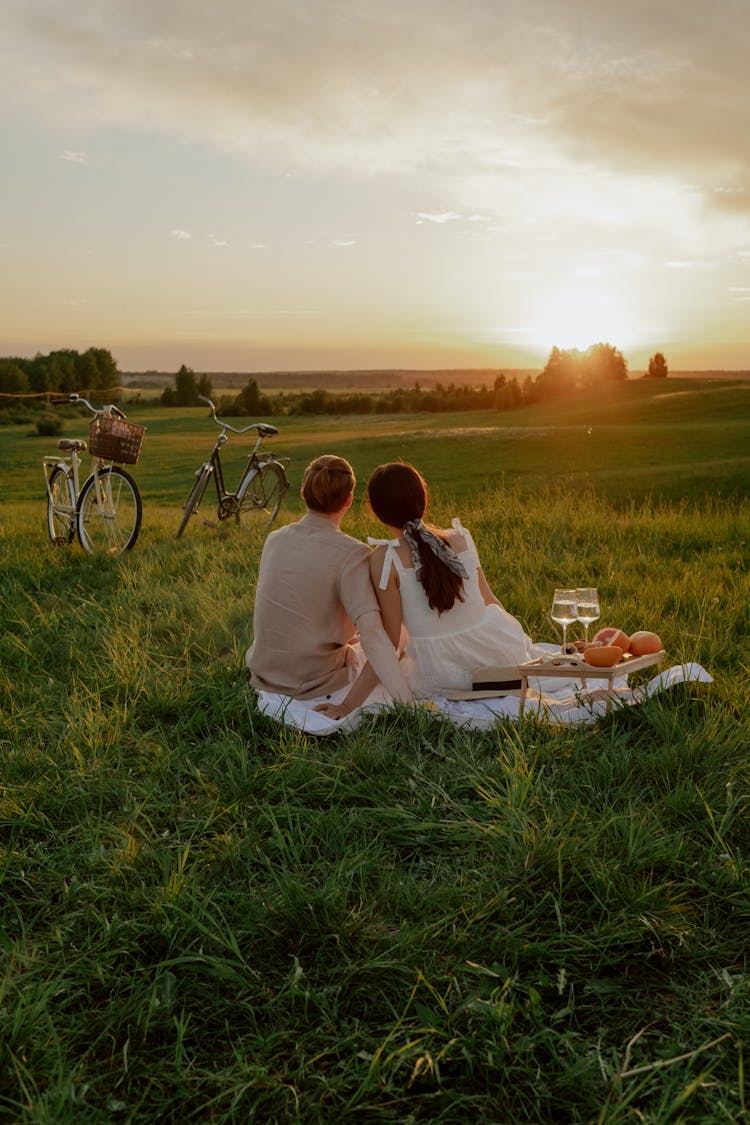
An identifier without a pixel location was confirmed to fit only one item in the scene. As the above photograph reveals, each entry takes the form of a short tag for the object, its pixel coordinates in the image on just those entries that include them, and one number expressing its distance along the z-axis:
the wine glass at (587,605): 4.61
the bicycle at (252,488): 11.20
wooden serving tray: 4.50
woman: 4.84
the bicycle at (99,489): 9.89
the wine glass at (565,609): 4.68
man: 4.89
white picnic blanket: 4.70
